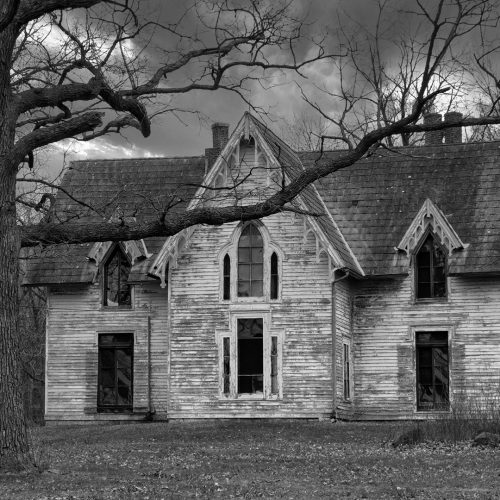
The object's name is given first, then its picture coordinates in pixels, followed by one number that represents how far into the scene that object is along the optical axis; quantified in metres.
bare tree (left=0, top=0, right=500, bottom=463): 19.88
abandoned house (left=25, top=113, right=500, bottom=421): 34.91
